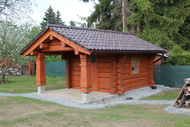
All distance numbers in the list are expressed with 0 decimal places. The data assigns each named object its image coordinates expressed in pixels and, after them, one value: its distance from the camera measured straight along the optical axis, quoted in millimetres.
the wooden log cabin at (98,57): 9031
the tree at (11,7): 24030
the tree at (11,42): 17162
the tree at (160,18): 20344
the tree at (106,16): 22875
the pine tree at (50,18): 44812
